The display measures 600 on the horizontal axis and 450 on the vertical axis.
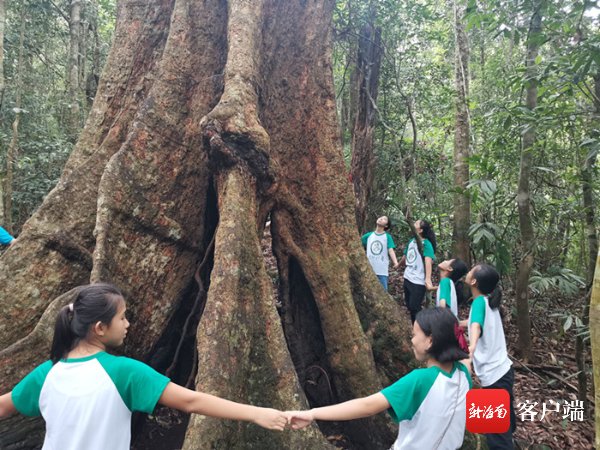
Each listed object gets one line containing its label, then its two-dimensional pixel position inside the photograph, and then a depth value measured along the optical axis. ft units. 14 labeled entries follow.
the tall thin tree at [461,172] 26.84
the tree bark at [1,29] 21.84
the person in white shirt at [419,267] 21.25
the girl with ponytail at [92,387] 5.84
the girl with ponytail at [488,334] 12.48
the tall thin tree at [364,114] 25.94
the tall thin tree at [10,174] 28.19
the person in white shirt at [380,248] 21.91
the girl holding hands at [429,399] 7.09
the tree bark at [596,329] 6.61
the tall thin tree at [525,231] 19.10
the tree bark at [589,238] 17.01
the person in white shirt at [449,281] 15.84
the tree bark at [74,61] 32.99
